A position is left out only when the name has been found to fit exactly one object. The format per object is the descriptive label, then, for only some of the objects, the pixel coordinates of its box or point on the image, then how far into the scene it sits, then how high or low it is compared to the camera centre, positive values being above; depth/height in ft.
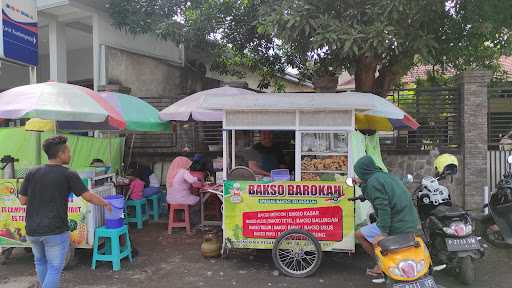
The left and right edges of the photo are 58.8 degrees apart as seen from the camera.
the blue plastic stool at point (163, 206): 29.99 -4.30
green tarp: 22.62 -0.33
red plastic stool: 24.98 -4.26
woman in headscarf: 24.70 -2.43
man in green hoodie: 13.42 -1.80
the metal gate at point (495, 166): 29.71 -1.82
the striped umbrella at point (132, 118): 24.66 +1.31
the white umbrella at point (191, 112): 25.67 +1.68
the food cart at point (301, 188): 17.84 -1.92
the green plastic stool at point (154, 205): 28.48 -4.06
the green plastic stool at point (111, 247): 18.69 -4.37
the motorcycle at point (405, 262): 12.75 -3.53
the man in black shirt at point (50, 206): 13.17 -1.86
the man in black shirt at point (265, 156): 24.28 -0.93
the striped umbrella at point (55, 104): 17.25 +1.52
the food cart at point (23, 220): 18.83 -3.25
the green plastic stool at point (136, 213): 26.35 -4.18
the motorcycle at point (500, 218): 20.54 -3.75
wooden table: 24.40 -3.47
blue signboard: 26.22 +6.75
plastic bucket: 18.93 -3.08
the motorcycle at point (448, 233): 16.19 -3.51
